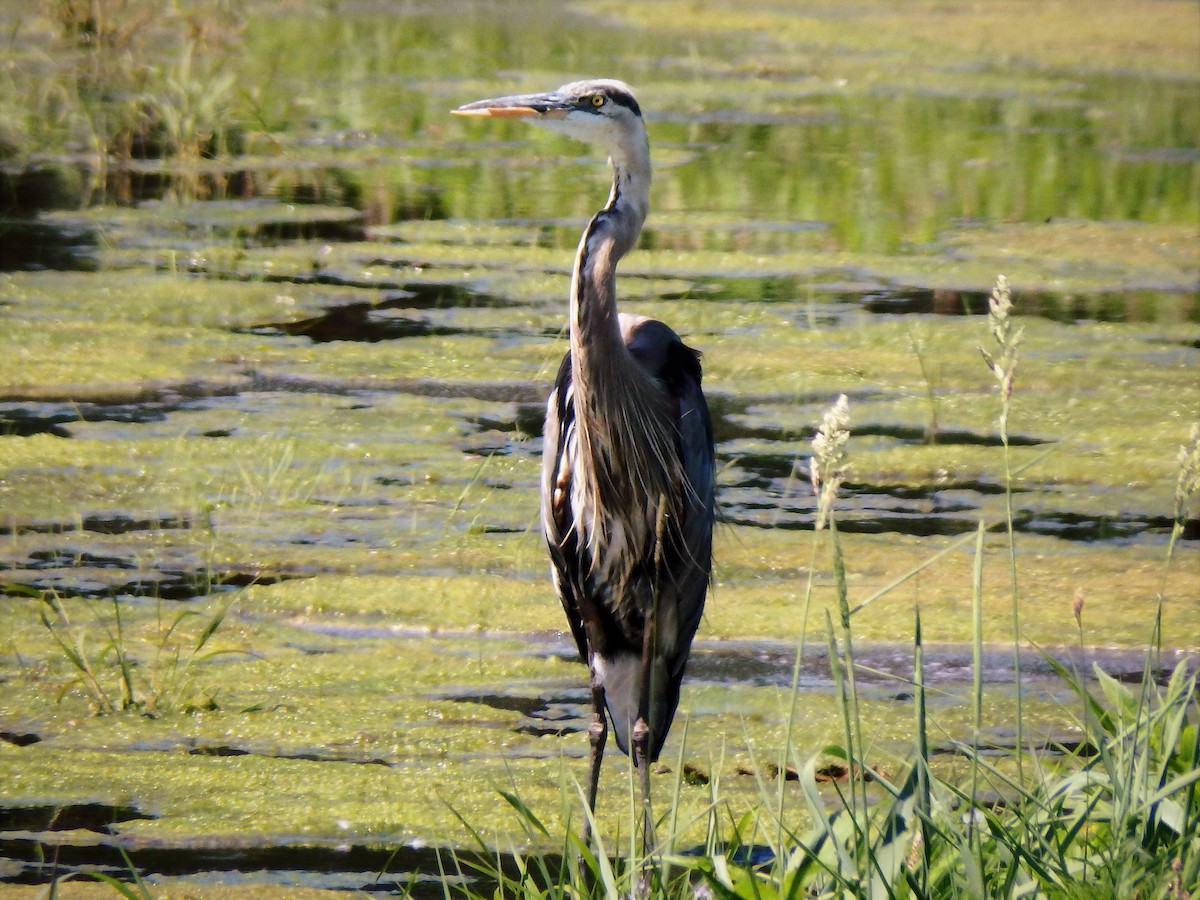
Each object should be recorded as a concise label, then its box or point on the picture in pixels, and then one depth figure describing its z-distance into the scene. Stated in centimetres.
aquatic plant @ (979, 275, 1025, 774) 2067
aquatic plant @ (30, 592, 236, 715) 2157
